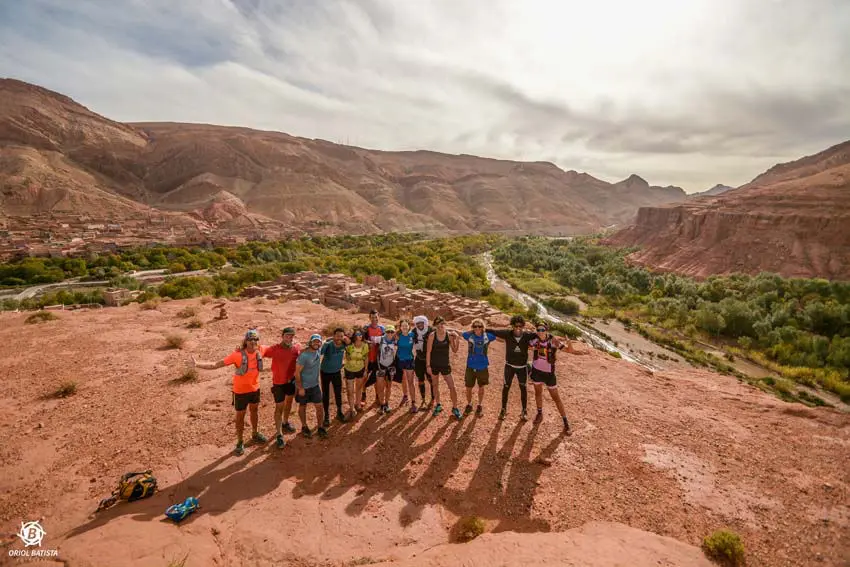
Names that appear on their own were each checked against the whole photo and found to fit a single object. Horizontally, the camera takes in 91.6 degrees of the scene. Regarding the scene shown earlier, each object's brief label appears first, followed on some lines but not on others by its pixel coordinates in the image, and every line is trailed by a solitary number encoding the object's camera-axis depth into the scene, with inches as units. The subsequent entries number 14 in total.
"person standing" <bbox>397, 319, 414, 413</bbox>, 270.8
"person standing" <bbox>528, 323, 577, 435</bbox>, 258.3
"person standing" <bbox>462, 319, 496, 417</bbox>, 261.6
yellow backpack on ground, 184.7
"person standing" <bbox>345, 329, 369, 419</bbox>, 258.2
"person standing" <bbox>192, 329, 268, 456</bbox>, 217.2
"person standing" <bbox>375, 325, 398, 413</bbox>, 267.1
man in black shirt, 257.8
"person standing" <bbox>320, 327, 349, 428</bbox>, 247.1
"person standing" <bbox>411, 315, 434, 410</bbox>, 268.5
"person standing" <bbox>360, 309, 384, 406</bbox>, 268.8
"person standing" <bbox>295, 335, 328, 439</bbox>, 232.7
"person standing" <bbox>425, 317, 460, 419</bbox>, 263.0
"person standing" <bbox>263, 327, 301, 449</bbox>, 232.2
